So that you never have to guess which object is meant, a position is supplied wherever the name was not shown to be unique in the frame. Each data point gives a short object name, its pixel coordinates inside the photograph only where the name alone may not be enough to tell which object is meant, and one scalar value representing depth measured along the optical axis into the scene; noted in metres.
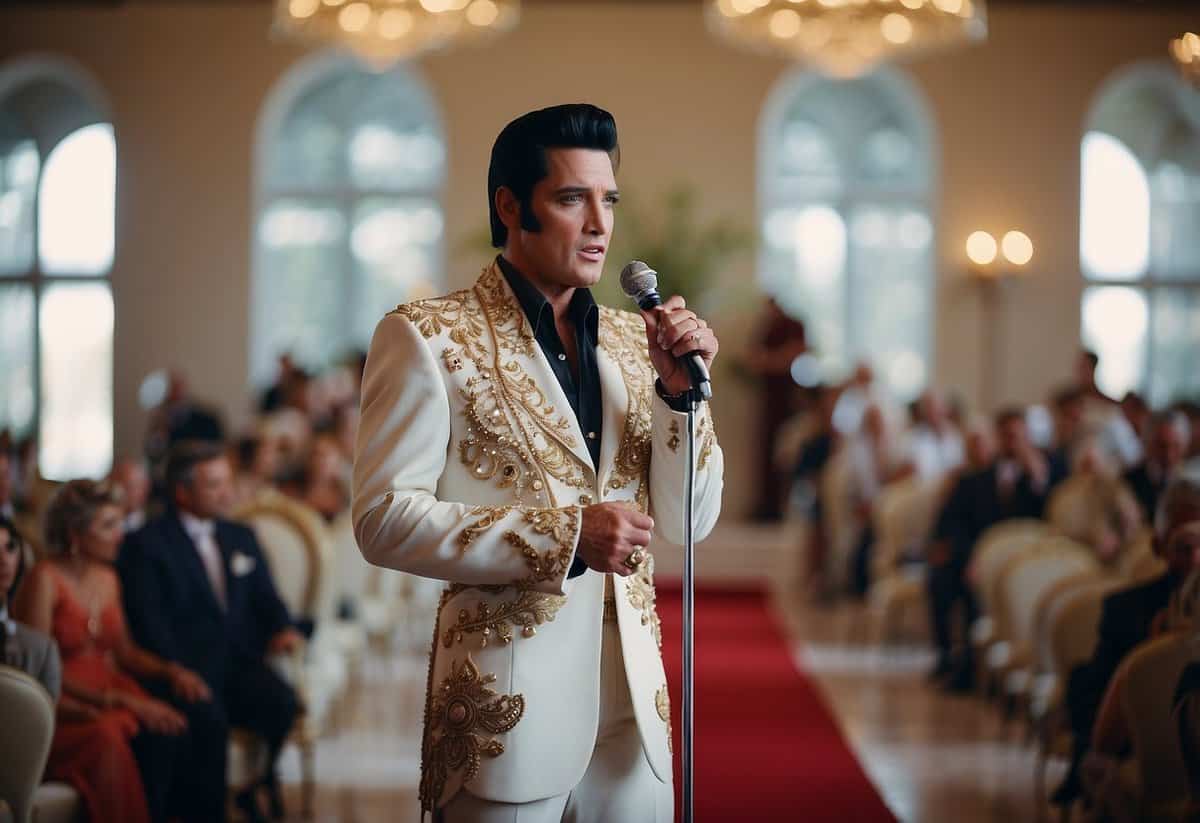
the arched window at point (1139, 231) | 29.95
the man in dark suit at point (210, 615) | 9.16
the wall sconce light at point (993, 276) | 29.14
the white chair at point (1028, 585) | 12.29
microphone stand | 4.64
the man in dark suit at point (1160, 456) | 10.35
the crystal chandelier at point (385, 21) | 18.56
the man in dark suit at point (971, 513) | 16.73
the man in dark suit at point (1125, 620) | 8.12
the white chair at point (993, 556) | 14.01
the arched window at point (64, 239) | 27.56
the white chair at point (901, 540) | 19.00
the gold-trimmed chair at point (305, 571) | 12.22
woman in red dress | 8.04
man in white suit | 4.61
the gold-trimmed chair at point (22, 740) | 6.90
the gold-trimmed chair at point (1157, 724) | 7.55
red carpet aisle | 10.73
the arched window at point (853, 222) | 30.66
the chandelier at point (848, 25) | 18.19
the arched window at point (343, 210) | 30.77
